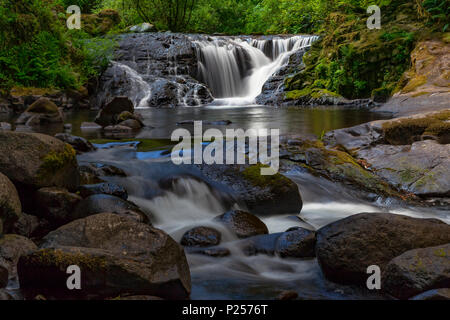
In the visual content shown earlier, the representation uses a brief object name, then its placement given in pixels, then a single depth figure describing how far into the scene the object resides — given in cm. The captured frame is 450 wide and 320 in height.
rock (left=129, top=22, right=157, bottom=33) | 2416
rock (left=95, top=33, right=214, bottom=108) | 1758
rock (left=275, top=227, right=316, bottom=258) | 354
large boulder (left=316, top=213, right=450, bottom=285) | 301
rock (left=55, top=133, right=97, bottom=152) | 633
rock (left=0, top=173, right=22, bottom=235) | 321
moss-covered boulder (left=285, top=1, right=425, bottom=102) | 1442
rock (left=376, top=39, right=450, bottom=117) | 1005
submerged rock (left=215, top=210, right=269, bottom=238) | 402
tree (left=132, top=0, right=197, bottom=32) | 2702
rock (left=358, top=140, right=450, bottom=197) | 520
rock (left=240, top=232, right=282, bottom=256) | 371
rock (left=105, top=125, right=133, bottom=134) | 939
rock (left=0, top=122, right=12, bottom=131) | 891
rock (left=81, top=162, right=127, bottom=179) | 507
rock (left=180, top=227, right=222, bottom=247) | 384
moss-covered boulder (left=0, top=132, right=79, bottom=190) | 371
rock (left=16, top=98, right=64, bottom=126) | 1032
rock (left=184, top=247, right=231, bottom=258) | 363
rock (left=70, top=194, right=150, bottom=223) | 376
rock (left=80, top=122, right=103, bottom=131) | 980
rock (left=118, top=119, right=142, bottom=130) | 990
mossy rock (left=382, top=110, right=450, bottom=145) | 641
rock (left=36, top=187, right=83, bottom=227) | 375
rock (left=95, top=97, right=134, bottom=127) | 1027
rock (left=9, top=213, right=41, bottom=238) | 348
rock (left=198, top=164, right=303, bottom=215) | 465
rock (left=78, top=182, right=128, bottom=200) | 428
